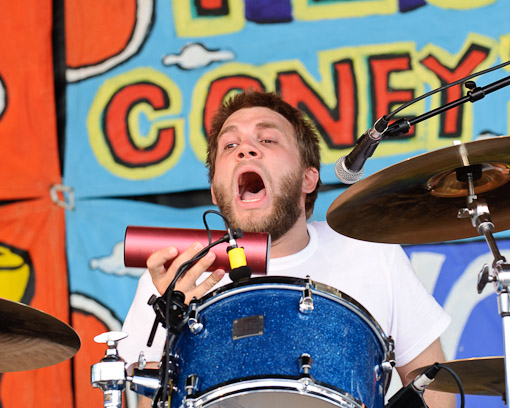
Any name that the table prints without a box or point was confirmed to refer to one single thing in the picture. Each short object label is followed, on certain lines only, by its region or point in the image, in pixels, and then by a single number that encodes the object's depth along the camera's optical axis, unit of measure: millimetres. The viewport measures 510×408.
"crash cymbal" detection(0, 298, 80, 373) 4394
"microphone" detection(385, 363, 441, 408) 4302
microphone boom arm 4264
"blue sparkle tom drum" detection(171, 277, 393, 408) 4267
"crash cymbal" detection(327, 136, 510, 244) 4306
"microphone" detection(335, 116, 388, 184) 4298
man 4708
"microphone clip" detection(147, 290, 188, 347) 4300
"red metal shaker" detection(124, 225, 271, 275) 4415
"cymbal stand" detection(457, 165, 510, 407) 4270
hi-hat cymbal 4370
